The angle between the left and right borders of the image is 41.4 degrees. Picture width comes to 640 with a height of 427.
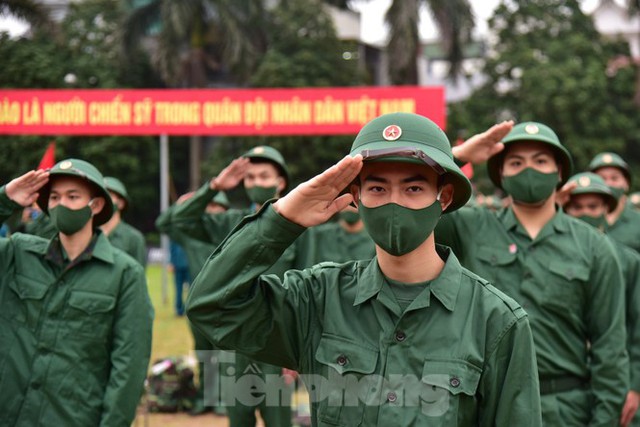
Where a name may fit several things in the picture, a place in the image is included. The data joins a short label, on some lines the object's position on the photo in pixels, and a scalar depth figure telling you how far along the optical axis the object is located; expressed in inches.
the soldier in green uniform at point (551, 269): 181.0
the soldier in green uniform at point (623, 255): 214.2
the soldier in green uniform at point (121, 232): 342.3
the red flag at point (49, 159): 338.3
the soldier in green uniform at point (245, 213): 247.8
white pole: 535.8
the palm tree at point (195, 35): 1249.4
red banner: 517.7
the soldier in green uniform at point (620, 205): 319.9
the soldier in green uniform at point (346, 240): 313.4
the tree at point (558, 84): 1269.7
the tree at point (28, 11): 868.6
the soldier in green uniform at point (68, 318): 186.4
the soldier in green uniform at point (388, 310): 109.6
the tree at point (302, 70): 1330.0
